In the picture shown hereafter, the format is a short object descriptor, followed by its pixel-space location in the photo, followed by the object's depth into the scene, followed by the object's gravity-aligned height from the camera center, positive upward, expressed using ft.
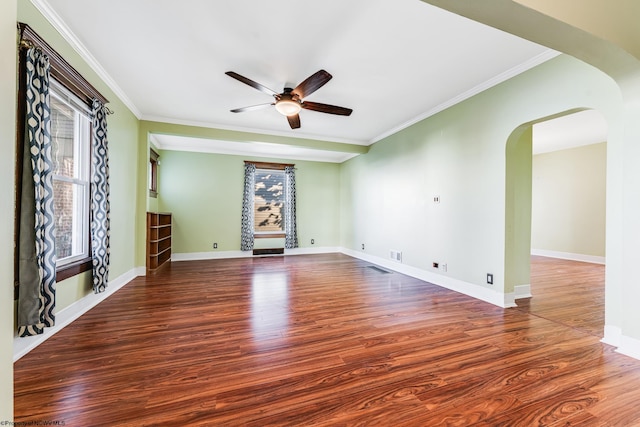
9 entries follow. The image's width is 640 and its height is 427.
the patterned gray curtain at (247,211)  20.24 +0.07
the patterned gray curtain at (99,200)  9.26 +0.39
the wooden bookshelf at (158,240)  14.52 -1.80
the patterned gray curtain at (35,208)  6.01 +0.05
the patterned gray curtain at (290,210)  21.47 +0.19
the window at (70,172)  8.01 +1.29
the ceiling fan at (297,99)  8.30 +4.34
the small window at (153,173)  16.60 +2.63
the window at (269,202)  21.16 +0.86
